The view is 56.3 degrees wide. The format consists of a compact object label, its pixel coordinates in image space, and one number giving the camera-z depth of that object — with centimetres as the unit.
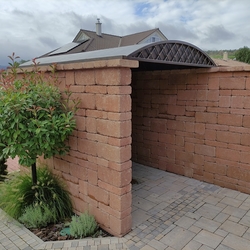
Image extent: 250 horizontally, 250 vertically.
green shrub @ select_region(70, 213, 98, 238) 307
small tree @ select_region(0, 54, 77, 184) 295
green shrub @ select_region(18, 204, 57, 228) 334
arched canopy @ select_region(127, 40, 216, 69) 300
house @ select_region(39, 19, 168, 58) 1557
